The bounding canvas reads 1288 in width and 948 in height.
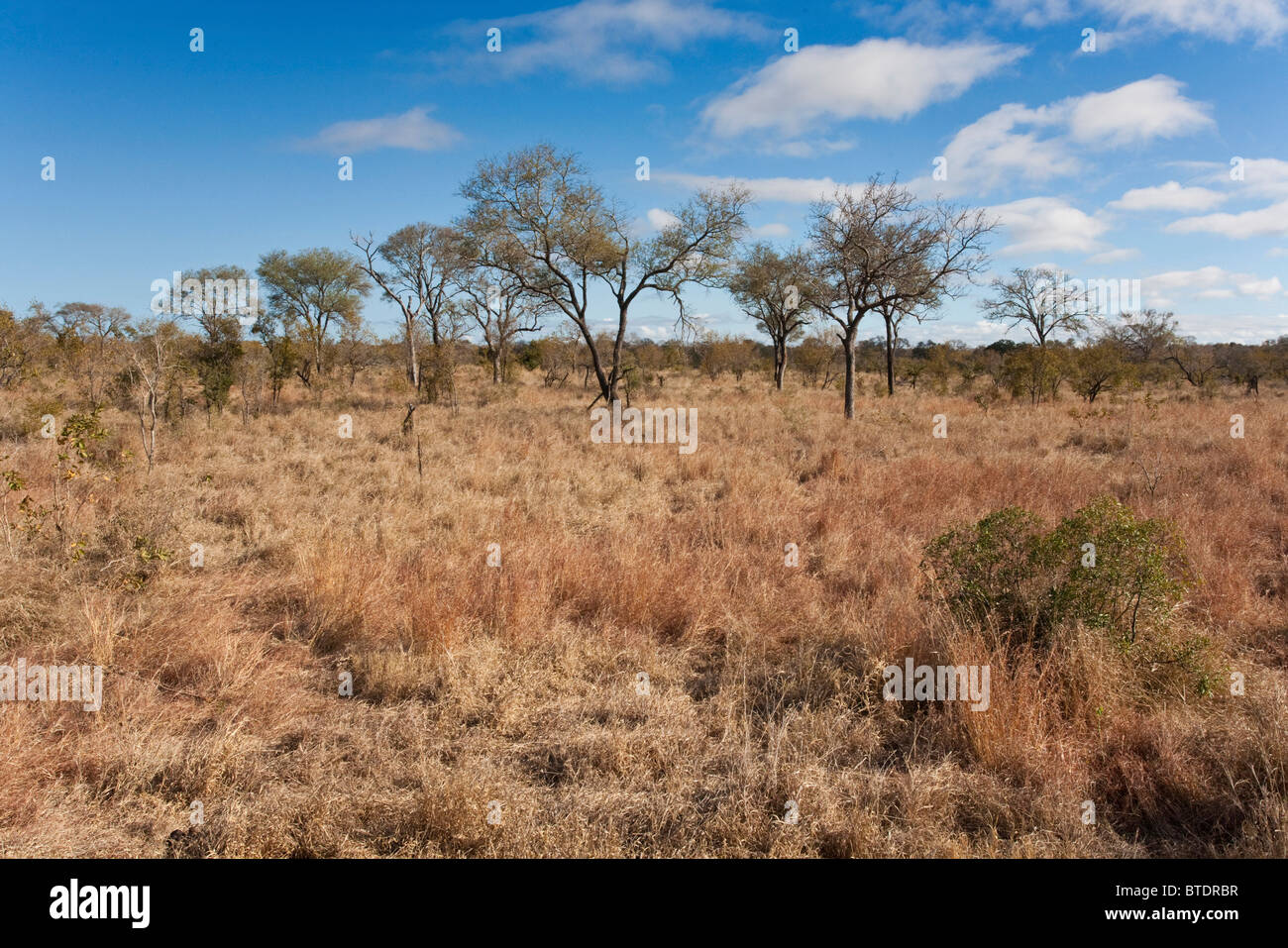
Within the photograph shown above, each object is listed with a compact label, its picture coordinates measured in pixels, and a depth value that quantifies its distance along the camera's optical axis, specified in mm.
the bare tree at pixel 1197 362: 27109
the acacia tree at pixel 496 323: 27703
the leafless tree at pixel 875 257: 17219
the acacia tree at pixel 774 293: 28531
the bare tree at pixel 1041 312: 31453
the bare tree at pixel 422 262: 31953
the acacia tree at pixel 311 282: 35438
